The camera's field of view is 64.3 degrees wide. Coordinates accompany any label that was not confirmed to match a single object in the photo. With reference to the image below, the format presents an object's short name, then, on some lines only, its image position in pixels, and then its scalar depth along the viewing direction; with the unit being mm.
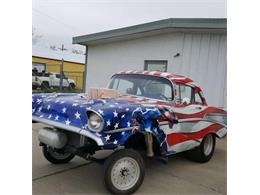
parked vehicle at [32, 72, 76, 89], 17224
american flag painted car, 2679
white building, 6487
